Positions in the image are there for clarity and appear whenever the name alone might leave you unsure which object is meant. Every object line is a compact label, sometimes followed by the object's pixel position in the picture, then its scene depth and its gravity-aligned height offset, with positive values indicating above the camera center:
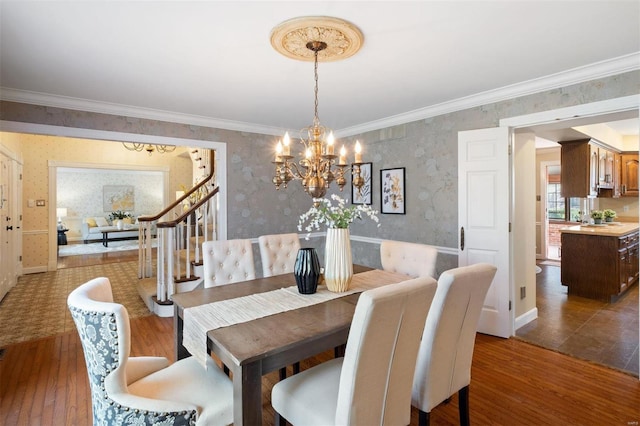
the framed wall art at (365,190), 4.47 +0.30
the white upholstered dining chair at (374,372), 1.22 -0.66
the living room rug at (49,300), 3.43 -1.19
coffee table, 9.53 -0.62
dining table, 1.32 -0.57
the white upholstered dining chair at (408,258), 2.55 -0.40
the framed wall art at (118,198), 11.29 +0.54
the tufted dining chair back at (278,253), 2.92 -0.38
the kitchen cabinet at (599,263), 4.14 -0.72
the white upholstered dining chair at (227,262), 2.58 -0.42
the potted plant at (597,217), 5.03 -0.11
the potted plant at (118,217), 10.04 -0.13
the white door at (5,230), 4.34 -0.24
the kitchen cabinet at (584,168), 4.79 +0.65
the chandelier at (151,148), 6.45 +1.50
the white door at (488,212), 3.05 -0.01
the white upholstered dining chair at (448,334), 1.54 -0.64
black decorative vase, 2.05 -0.38
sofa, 9.93 -0.50
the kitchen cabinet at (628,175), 5.67 +0.62
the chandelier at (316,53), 1.90 +1.09
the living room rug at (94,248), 8.32 -0.98
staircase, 3.78 -0.63
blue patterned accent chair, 1.29 -0.77
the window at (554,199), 7.14 +0.26
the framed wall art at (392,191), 4.02 +0.26
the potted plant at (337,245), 2.07 -0.22
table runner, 1.59 -0.55
